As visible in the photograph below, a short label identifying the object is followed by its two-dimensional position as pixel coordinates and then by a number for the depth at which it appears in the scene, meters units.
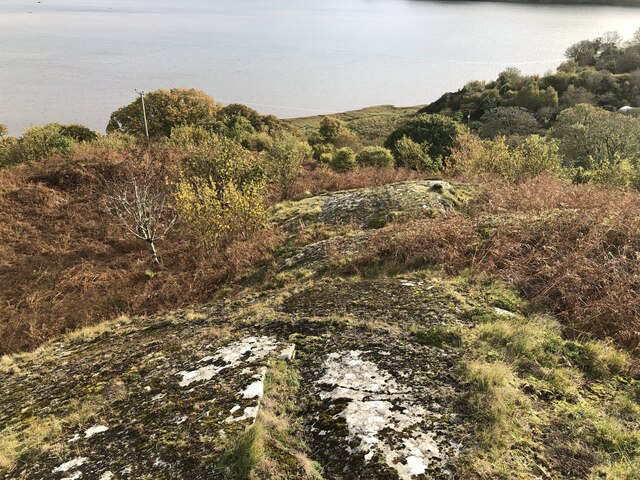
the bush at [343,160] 37.44
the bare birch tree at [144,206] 16.03
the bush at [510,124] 67.06
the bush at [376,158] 37.16
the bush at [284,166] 25.53
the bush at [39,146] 31.20
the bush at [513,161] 22.77
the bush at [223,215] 15.87
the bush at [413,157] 39.00
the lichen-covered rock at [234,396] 4.30
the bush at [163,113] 52.50
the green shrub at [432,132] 48.59
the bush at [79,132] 41.59
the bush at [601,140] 37.25
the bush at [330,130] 65.00
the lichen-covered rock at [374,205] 15.60
